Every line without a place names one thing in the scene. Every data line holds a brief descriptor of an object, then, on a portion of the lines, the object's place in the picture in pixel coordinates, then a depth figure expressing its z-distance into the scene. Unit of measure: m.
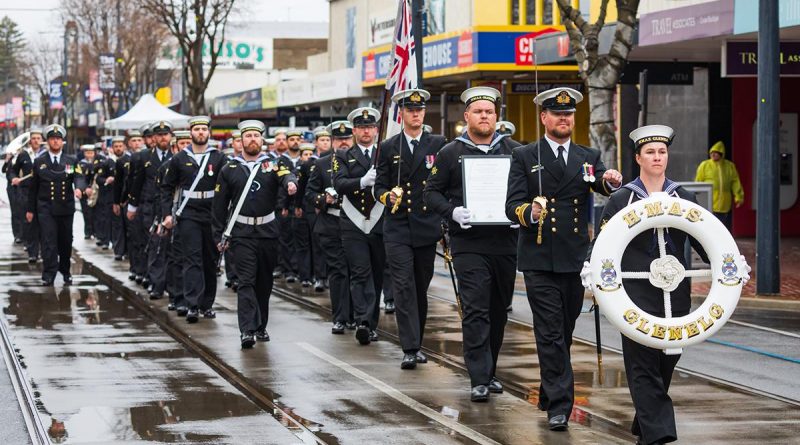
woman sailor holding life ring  8.04
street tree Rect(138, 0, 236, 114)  44.34
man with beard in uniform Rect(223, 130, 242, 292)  18.51
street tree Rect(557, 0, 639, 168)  19.02
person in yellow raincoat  24.06
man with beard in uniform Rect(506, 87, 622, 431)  9.30
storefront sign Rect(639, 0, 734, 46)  20.88
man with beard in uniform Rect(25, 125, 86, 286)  19.42
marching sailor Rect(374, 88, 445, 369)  11.65
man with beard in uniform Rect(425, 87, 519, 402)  10.16
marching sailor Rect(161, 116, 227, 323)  15.27
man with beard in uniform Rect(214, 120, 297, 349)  13.42
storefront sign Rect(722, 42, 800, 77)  21.38
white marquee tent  38.91
